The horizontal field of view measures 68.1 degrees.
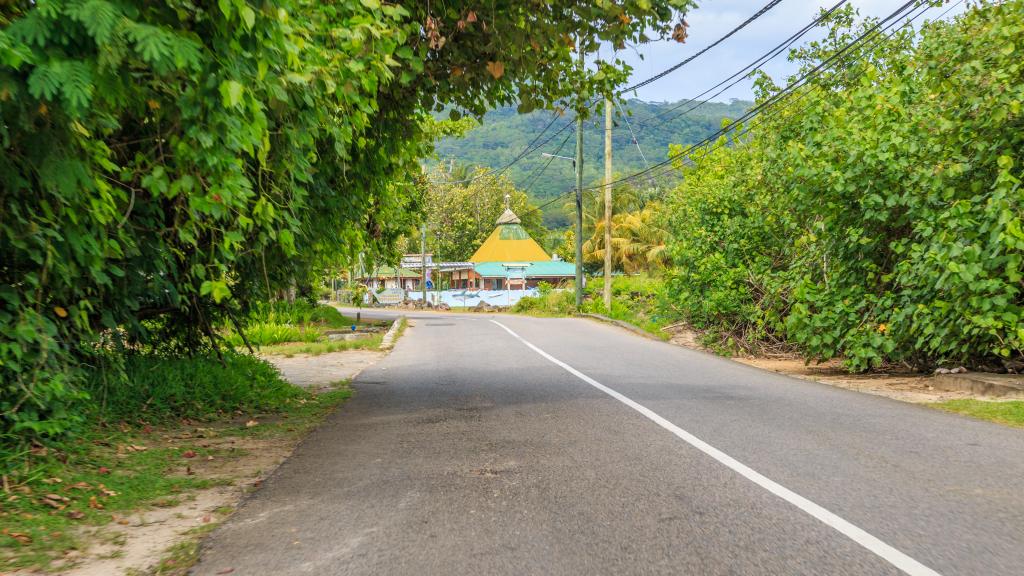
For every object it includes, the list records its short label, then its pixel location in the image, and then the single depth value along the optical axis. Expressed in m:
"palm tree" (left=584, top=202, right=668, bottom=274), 53.03
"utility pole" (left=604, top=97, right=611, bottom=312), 32.78
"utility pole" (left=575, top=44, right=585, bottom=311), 34.91
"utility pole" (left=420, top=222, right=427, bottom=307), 54.42
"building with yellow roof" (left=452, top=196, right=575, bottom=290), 62.56
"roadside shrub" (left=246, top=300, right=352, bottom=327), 25.49
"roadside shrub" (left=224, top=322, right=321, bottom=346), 19.25
